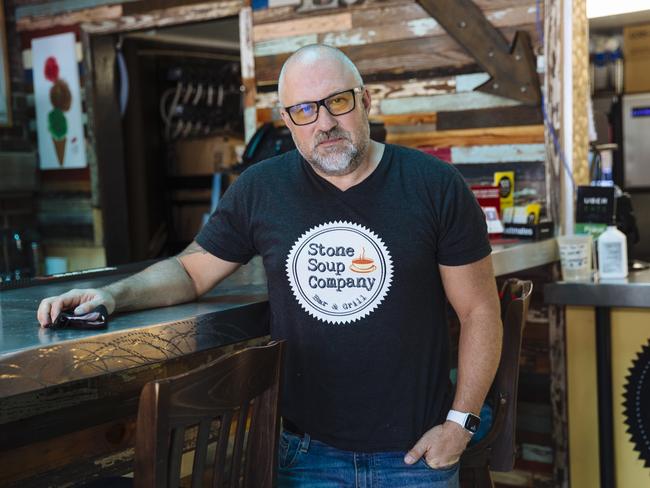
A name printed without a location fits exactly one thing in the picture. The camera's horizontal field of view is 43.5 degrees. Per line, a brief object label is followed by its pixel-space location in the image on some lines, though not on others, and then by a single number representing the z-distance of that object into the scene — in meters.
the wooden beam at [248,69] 4.14
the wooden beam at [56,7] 4.70
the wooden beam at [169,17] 4.21
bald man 1.78
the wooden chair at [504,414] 2.06
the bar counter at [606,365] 3.09
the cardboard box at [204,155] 6.11
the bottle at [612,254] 3.13
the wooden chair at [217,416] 1.19
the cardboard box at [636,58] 5.79
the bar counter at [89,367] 1.42
